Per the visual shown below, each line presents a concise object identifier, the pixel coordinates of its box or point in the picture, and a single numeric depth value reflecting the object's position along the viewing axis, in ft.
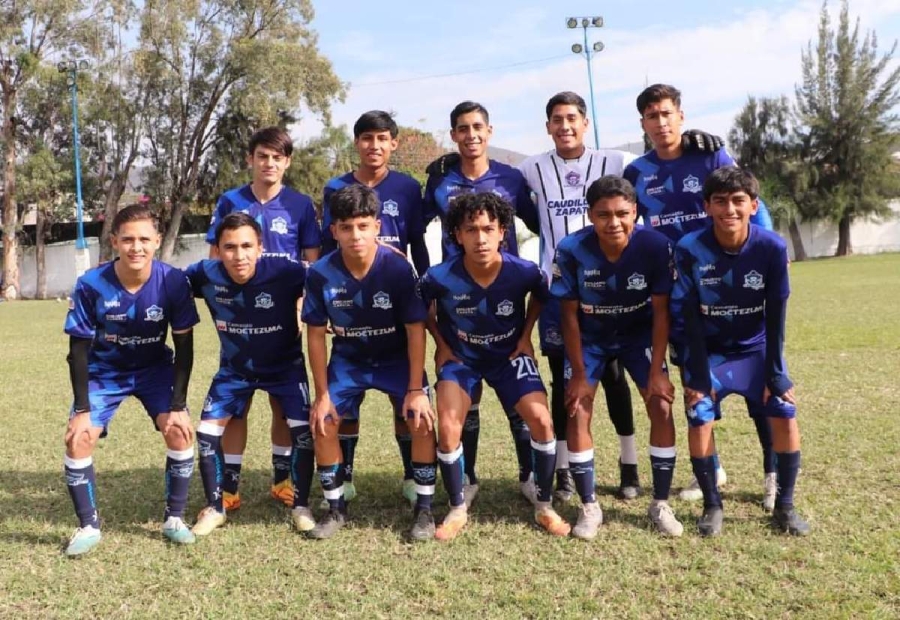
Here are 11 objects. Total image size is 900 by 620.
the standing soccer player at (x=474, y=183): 14.52
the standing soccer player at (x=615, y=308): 12.75
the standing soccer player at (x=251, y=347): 13.55
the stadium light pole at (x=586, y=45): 91.86
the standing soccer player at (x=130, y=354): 12.80
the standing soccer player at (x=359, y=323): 13.05
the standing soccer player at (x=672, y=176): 13.94
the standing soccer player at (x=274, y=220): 14.56
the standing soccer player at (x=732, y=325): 12.29
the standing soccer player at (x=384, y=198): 14.70
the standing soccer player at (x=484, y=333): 12.92
